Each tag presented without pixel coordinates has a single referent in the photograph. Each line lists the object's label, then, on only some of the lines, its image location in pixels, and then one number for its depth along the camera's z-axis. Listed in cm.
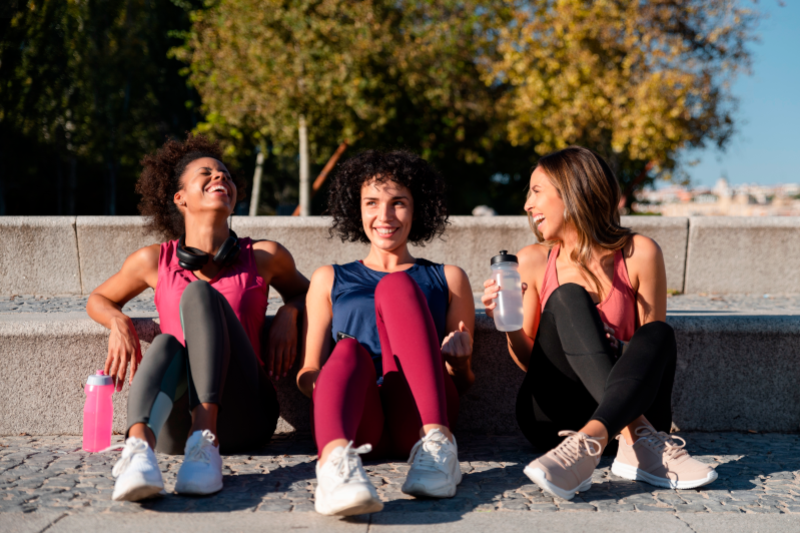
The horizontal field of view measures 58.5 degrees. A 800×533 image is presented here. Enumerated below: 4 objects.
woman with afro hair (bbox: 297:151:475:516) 268
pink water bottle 330
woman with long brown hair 278
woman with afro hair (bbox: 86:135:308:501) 278
